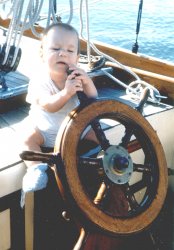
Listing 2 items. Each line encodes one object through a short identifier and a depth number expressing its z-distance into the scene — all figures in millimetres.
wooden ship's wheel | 1231
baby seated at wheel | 1472
